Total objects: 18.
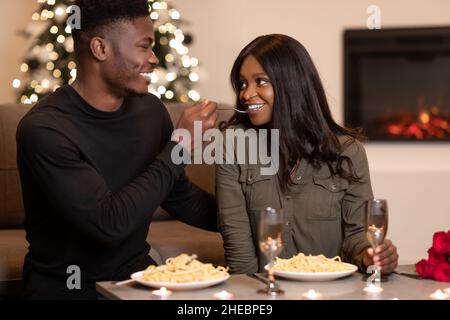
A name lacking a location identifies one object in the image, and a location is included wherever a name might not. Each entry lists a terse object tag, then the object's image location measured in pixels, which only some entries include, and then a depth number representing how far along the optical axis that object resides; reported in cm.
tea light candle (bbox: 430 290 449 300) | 294
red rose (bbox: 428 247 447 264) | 315
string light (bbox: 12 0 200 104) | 626
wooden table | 293
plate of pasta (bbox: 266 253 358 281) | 305
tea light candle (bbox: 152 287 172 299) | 293
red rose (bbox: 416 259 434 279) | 313
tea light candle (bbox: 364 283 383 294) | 298
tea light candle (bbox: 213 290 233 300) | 292
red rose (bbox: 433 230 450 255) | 316
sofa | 432
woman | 356
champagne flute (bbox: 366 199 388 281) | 306
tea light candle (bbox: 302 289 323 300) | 291
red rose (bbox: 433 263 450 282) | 311
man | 331
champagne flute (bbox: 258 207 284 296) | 291
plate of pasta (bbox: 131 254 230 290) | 295
